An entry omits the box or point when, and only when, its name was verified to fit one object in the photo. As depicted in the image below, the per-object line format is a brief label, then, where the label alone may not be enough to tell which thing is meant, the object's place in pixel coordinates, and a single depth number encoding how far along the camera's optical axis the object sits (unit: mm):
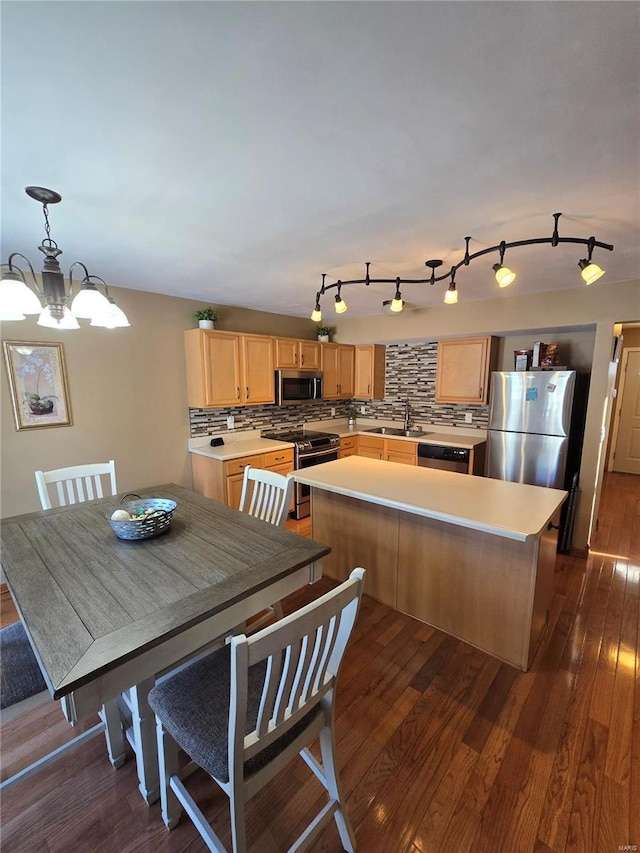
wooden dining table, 996
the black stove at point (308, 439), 3955
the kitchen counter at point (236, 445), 3443
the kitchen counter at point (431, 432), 3939
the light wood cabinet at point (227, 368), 3459
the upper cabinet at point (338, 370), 4648
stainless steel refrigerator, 3121
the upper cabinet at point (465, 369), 3801
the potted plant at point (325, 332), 4777
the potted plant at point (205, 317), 3465
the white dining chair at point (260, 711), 898
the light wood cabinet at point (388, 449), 4184
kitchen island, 1861
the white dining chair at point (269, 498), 2100
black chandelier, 1315
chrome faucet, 4684
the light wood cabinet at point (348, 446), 4508
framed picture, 2609
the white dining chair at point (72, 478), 2133
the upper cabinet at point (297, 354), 4074
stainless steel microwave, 4117
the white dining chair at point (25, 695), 1223
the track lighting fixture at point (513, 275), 1543
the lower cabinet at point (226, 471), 3385
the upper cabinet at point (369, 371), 4863
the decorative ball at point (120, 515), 1641
